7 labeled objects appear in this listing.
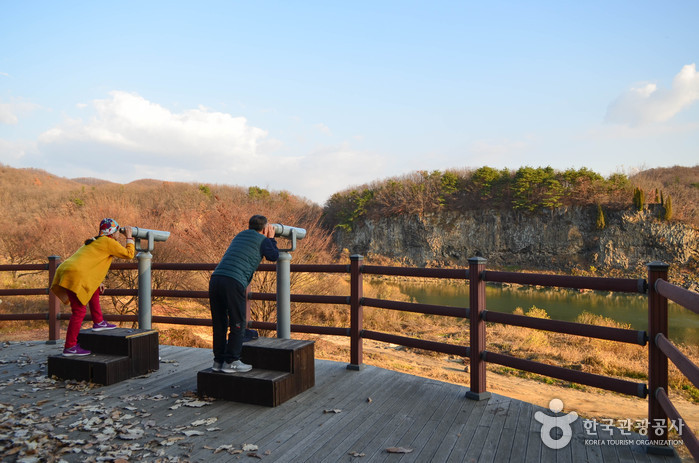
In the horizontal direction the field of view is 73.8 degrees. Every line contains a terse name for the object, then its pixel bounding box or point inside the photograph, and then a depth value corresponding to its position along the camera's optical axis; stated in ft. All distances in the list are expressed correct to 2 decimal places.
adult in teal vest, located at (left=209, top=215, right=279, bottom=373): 14.03
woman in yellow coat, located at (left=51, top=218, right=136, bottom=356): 16.92
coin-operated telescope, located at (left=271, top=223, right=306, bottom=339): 16.71
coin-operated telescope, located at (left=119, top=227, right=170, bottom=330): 18.97
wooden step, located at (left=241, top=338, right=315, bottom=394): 14.65
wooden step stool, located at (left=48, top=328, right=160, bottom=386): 16.14
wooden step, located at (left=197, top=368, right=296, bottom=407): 13.82
